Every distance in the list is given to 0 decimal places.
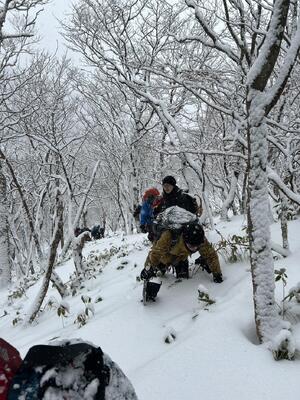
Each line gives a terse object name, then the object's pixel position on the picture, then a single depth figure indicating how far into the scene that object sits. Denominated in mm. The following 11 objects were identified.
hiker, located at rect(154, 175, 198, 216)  5371
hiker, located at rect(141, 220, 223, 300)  4685
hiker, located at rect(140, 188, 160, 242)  6340
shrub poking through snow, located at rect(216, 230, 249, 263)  5145
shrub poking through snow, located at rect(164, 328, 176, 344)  3595
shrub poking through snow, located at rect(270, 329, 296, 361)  2840
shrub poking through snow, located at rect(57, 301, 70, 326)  4859
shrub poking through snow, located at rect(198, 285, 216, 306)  4031
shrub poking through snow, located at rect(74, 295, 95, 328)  4668
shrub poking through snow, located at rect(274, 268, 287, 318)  3447
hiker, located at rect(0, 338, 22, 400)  1547
